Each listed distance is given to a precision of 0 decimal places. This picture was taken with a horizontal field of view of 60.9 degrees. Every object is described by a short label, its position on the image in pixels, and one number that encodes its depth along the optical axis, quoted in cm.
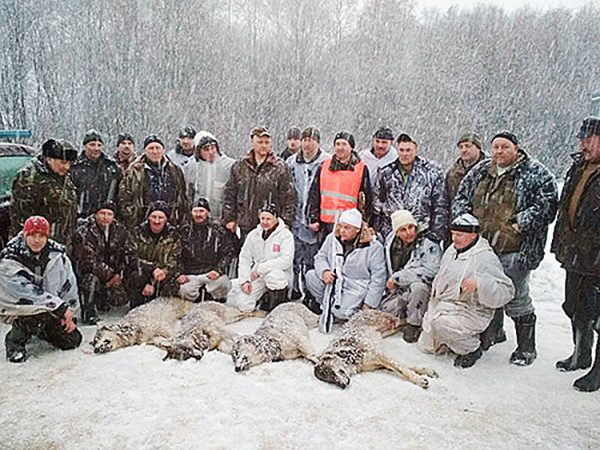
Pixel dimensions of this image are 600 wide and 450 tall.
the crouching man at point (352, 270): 505
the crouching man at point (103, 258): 519
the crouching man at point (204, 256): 548
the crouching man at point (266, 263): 541
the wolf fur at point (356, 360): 380
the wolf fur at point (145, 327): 434
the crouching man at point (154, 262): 530
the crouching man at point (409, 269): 475
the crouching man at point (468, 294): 420
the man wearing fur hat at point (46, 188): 461
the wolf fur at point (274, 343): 406
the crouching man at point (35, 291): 405
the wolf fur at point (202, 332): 417
